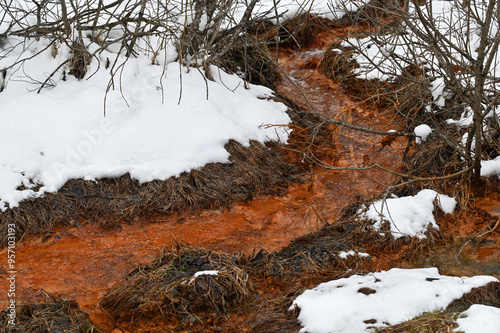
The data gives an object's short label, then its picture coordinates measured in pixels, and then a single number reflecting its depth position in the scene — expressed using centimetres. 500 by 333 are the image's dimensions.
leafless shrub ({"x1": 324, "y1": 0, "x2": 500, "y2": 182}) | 916
